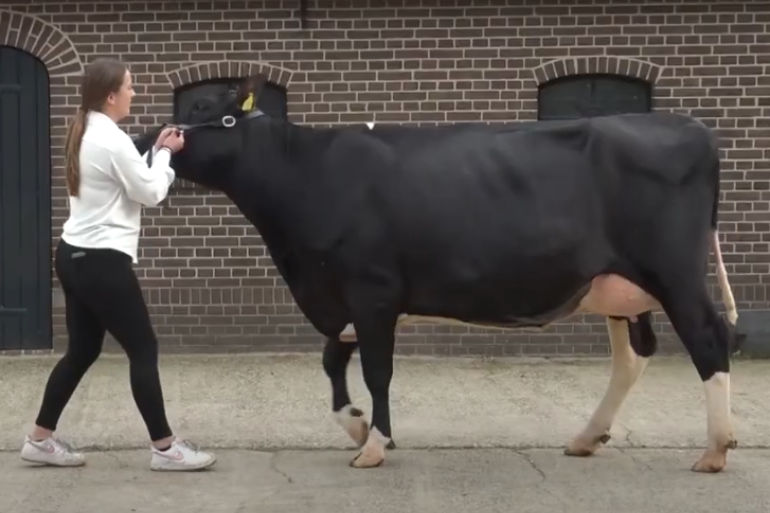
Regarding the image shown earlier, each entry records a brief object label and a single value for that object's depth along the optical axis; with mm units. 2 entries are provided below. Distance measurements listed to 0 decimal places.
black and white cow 5609
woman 5398
